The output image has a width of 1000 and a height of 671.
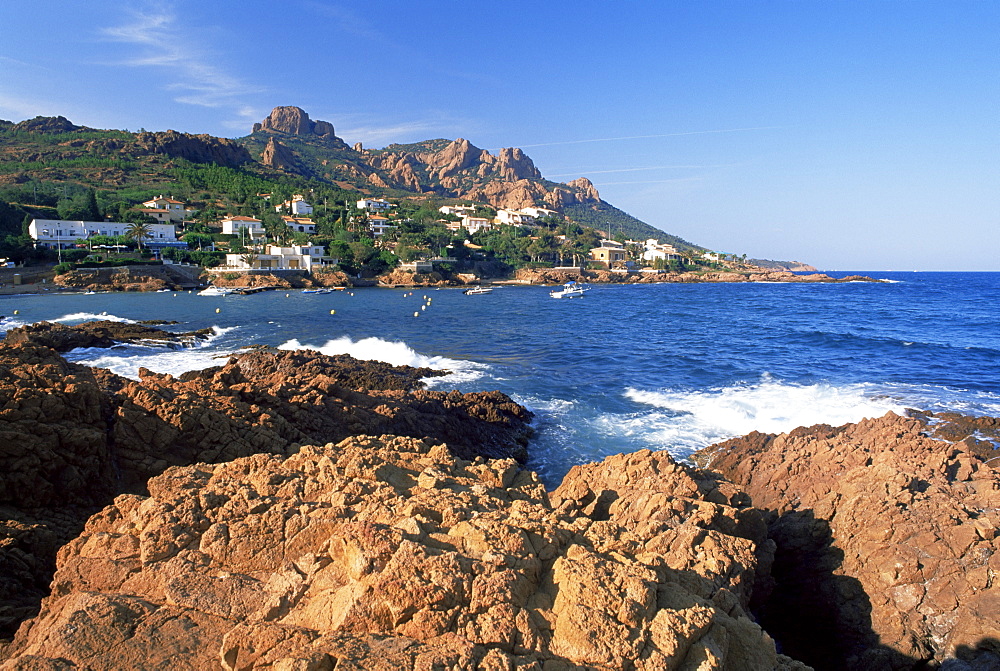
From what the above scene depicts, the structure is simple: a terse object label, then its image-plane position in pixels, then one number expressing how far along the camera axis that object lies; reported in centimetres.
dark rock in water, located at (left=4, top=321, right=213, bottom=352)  2102
